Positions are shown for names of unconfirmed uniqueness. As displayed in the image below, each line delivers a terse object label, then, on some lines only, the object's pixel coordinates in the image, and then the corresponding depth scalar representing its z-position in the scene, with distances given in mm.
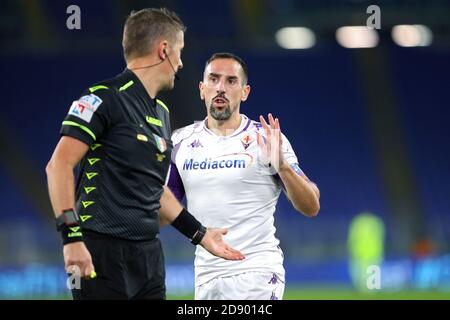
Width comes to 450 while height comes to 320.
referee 9305
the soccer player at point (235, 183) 12523
